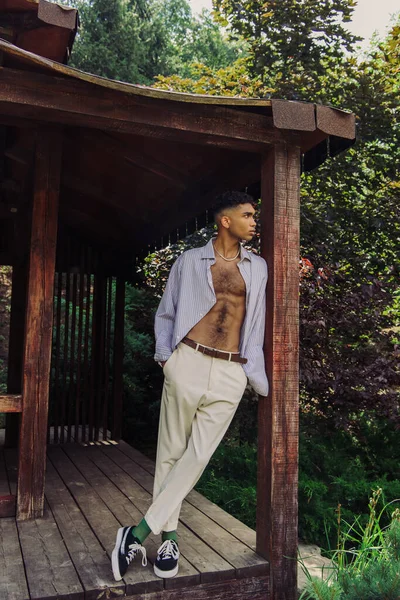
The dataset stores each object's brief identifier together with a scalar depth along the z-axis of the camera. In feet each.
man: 9.10
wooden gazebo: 9.00
